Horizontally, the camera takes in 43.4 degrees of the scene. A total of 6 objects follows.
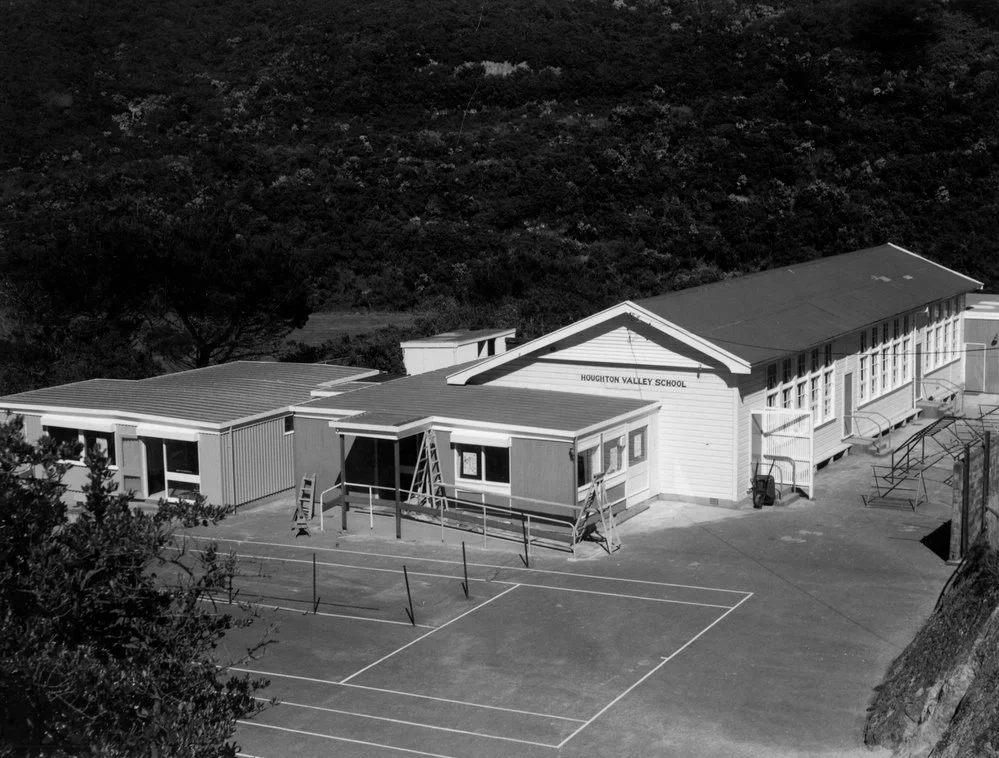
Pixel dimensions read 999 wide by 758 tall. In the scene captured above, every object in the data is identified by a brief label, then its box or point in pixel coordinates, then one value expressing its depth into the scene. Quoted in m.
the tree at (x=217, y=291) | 33.44
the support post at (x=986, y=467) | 17.98
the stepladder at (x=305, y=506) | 21.11
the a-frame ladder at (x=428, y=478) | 21.48
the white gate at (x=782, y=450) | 22.33
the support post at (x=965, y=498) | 17.73
